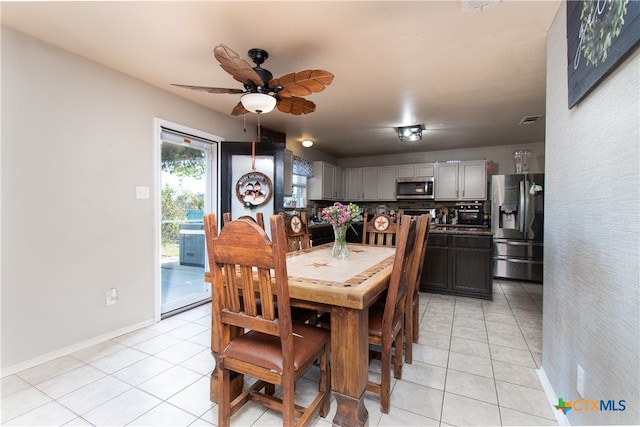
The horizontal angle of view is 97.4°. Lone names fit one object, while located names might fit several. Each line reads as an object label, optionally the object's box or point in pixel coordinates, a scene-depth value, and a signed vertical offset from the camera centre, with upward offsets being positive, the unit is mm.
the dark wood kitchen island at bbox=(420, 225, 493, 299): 3603 -700
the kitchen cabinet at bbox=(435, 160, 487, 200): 5230 +592
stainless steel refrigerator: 4461 -217
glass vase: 2234 -261
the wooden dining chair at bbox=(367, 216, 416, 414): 1463 -615
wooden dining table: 1321 -561
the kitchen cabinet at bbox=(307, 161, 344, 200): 5625 +578
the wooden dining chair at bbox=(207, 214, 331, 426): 1159 -497
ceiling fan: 1803 +910
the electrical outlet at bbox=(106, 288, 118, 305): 2532 -786
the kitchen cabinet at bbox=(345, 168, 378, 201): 6195 +615
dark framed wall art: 908 +667
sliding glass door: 3205 -23
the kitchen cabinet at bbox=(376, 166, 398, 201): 5988 +602
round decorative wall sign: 3732 +285
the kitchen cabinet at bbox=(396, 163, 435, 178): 5672 +842
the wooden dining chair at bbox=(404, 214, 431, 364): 1921 -487
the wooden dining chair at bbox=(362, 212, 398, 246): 3053 -198
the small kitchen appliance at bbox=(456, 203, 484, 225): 5344 -53
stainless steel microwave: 5598 +459
